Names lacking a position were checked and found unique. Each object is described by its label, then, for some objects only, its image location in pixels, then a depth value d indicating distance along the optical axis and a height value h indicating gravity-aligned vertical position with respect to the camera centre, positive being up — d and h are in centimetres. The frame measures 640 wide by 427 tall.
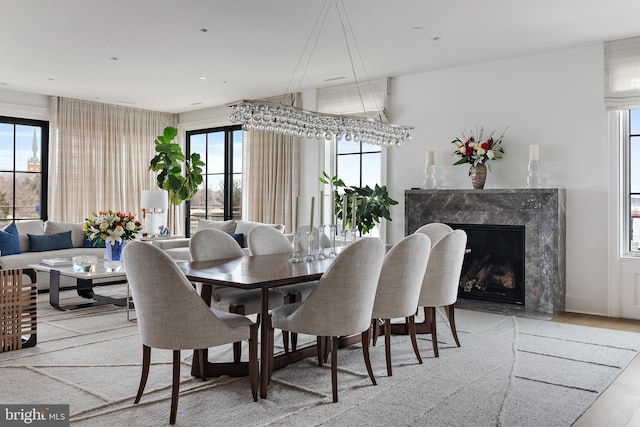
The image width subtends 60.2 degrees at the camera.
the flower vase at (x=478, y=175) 593 +43
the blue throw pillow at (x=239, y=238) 679 -29
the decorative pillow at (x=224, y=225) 736 -15
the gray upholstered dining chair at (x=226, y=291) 368 -53
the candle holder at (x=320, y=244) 401 -22
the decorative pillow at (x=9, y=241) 648 -31
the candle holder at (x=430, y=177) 636 +43
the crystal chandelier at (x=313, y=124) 366 +68
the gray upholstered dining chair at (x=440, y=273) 393 -43
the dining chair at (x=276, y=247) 409 -27
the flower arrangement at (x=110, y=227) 557 -13
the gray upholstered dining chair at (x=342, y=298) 300 -46
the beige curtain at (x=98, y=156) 820 +92
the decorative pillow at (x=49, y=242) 686 -34
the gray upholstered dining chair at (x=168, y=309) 272 -48
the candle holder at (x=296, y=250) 382 -25
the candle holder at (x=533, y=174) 562 +41
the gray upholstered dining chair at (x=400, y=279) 343 -41
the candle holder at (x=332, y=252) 414 -29
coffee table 519 -70
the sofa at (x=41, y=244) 639 -37
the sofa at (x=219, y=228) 660 -29
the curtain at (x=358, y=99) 688 +150
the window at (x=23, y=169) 791 +67
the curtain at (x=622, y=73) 517 +135
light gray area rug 285 -103
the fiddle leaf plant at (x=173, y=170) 856 +70
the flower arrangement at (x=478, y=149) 584 +71
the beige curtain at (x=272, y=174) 787 +59
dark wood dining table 298 -35
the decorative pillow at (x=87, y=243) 738 -38
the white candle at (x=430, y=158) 632 +65
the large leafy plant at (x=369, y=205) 640 +11
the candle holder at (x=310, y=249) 389 -25
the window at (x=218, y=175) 902 +66
